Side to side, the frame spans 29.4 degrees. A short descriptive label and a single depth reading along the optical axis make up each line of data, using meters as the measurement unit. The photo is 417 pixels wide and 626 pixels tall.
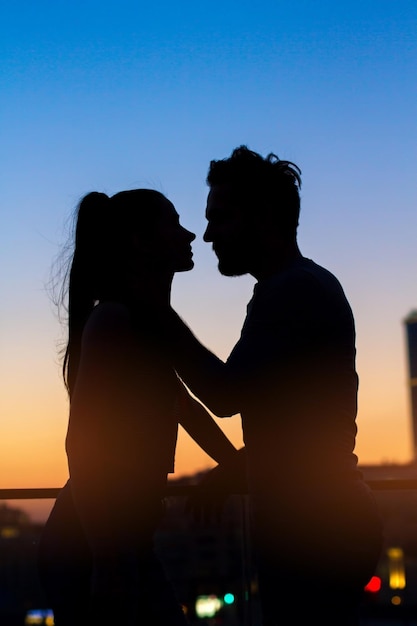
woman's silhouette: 1.85
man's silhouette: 1.89
